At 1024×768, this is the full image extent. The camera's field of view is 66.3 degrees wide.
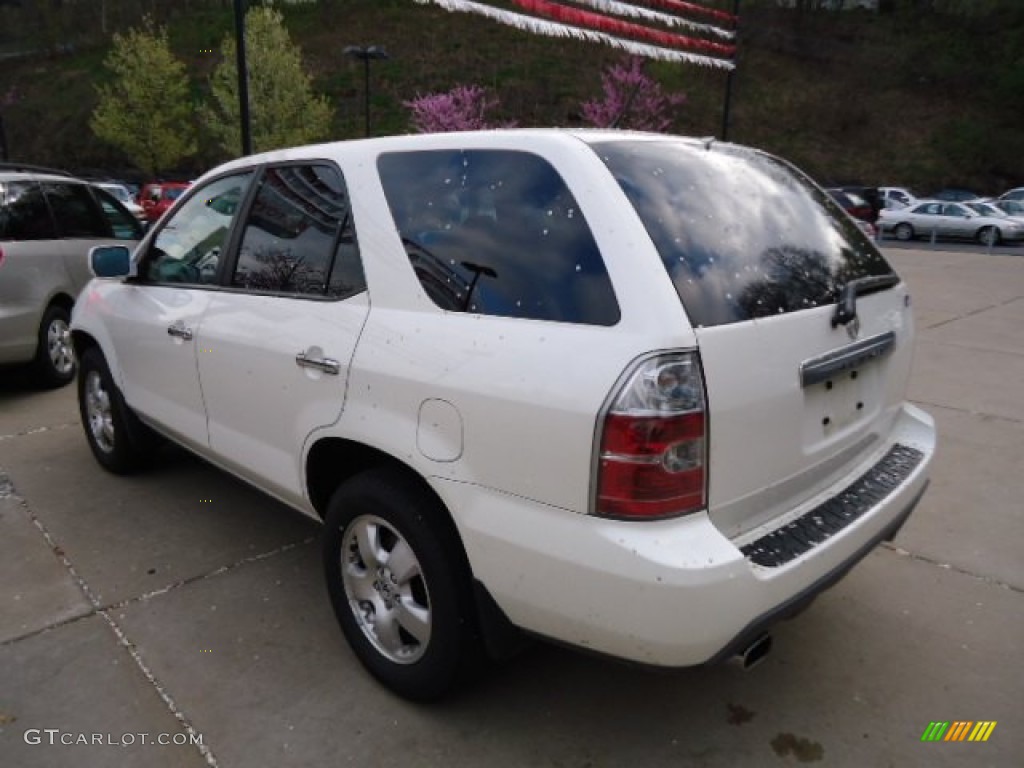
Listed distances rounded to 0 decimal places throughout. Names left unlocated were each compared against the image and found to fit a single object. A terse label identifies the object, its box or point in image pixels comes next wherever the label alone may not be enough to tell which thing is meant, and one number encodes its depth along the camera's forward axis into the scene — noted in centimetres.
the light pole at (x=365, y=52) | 2478
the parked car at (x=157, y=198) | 1959
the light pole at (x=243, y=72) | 1111
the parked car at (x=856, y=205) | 2495
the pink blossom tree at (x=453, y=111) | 3269
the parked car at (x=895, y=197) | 2911
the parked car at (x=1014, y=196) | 2770
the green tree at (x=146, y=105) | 3484
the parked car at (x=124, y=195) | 2238
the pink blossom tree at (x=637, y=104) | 3412
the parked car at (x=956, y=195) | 3211
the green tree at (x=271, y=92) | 3167
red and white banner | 818
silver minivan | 591
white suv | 191
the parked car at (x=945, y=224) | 2362
